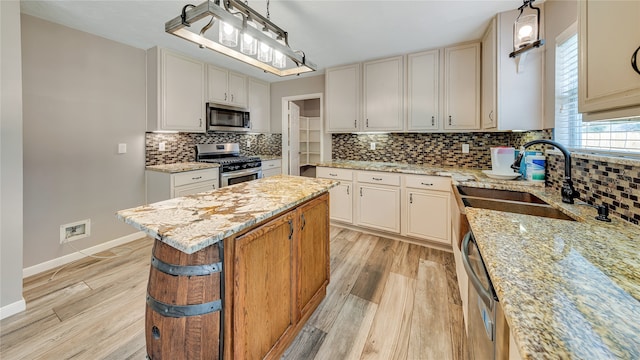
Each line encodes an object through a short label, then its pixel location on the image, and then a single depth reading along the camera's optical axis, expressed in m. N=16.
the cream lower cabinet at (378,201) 3.03
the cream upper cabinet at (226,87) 3.57
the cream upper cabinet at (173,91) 3.01
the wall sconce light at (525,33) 1.63
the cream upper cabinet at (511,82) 2.12
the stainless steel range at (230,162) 3.55
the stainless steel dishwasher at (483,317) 0.65
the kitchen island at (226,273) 0.97
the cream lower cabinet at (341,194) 3.35
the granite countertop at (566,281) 0.42
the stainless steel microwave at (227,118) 3.56
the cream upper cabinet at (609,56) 0.73
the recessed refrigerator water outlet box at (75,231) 2.54
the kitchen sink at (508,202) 1.43
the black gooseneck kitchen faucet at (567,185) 1.37
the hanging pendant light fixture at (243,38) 1.21
